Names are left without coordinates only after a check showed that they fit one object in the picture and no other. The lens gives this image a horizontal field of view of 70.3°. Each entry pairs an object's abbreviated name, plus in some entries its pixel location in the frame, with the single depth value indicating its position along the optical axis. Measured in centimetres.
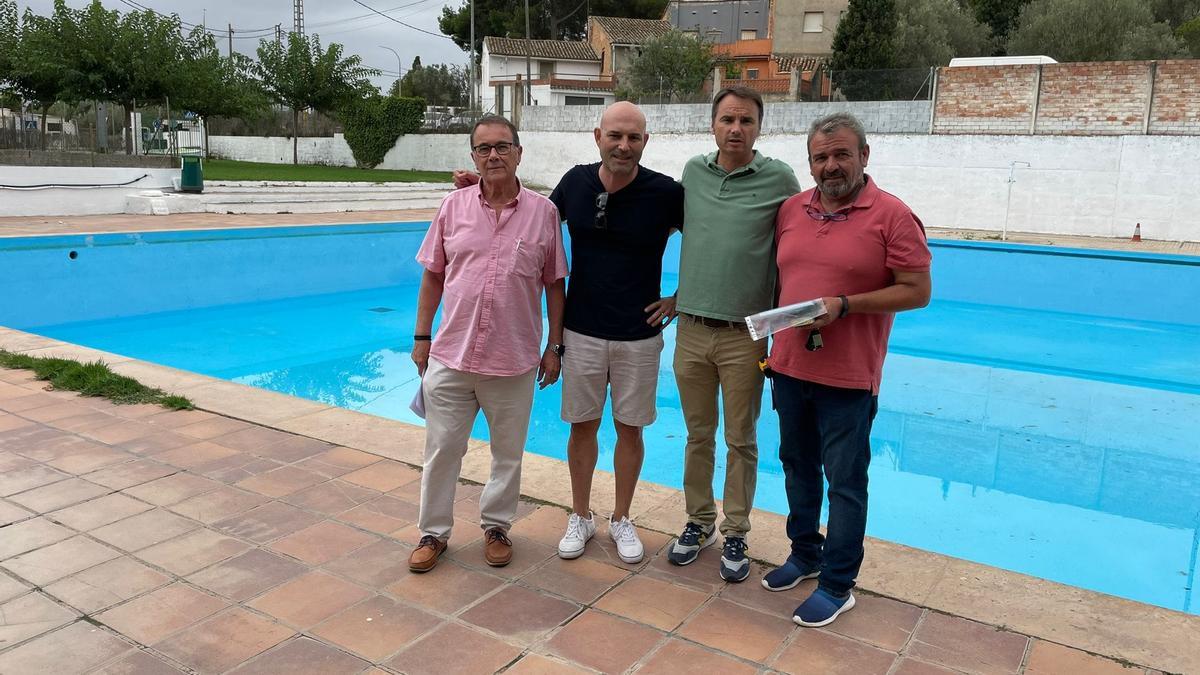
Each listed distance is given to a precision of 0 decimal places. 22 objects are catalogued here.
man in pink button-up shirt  267
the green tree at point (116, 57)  1648
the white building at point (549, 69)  3684
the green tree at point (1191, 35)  2398
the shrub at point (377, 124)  2636
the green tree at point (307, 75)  2641
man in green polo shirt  261
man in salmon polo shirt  231
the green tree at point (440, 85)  4834
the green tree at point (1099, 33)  2275
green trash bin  1363
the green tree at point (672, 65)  3164
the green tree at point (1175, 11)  2730
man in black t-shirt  267
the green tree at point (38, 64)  1614
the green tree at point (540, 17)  4409
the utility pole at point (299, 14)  4138
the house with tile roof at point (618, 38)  3894
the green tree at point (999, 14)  2883
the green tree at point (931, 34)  2639
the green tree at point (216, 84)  2150
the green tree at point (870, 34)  2430
